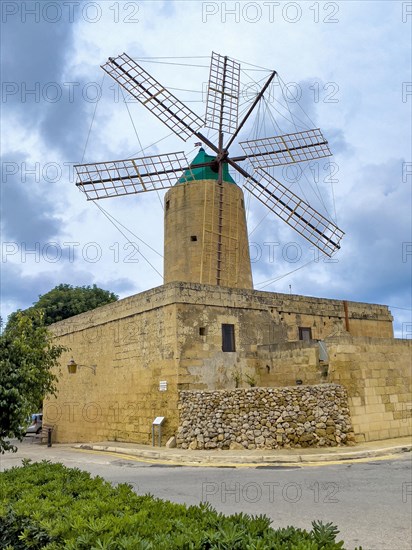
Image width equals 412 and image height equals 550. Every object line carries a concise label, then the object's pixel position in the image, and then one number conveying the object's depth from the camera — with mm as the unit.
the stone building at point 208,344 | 14258
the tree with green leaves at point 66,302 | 31234
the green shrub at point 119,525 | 2840
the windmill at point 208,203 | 17719
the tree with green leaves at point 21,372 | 6535
